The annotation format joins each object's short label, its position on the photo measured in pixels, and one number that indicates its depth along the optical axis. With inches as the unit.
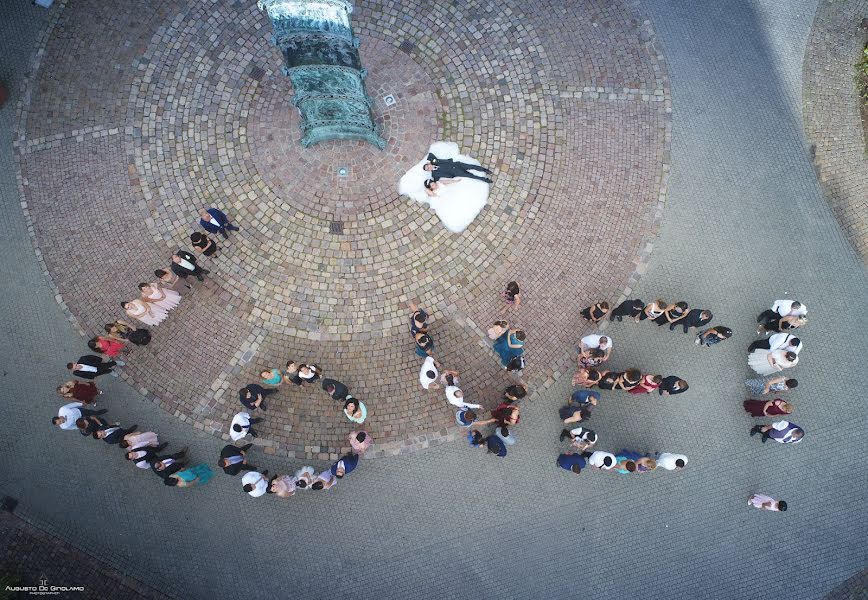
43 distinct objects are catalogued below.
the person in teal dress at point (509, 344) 419.2
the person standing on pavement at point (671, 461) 412.2
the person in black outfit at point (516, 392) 409.4
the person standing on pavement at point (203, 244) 413.7
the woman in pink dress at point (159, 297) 419.2
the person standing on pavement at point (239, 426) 421.4
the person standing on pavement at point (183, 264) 424.2
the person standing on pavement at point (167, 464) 411.8
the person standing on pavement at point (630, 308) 435.5
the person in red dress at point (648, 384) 412.8
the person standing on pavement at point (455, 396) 414.9
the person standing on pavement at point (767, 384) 430.6
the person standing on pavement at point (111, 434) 420.8
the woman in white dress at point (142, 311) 409.4
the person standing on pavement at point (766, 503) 411.2
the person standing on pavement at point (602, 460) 412.5
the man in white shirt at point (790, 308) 428.8
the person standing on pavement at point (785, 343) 431.2
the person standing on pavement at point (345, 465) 411.2
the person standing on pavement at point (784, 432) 422.3
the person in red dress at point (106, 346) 416.5
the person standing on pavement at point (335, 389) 411.5
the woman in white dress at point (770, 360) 418.3
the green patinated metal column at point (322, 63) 329.4
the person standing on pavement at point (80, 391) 414.0
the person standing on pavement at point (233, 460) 412.8
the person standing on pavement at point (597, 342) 425.4
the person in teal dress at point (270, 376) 423.2
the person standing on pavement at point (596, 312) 423.5
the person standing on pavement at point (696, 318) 416.5
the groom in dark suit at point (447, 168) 465.2
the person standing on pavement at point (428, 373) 420.8
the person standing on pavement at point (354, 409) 407.7
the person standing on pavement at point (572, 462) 418.6
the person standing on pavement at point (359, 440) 418.3
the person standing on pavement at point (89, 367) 416.2
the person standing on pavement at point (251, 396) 417.1
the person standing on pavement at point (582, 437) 421.1
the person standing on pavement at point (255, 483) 406.6
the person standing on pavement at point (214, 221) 435.2
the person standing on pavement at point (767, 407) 419.2
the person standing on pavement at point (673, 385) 418.0
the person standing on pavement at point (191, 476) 406.3
